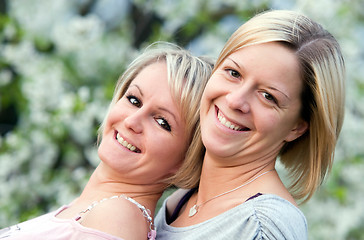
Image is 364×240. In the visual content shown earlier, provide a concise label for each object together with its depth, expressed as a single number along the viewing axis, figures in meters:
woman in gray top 2.15
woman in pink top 2.25
